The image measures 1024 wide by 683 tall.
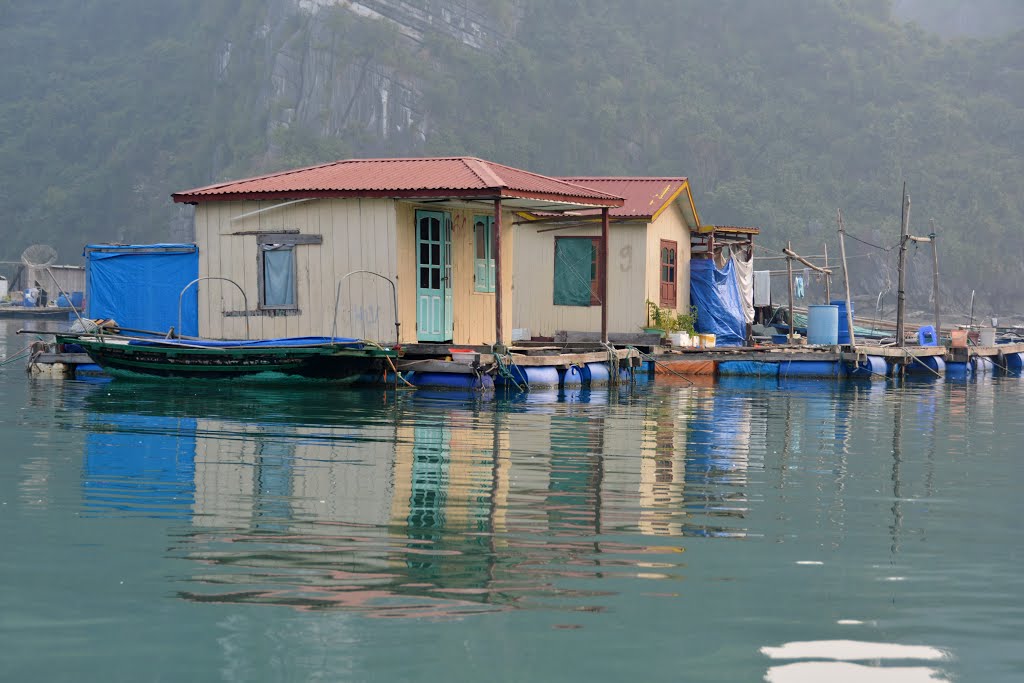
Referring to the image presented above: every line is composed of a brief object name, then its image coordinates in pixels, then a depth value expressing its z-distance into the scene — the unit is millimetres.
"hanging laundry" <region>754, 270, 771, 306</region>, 35094
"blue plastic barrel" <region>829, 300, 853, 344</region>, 32406
